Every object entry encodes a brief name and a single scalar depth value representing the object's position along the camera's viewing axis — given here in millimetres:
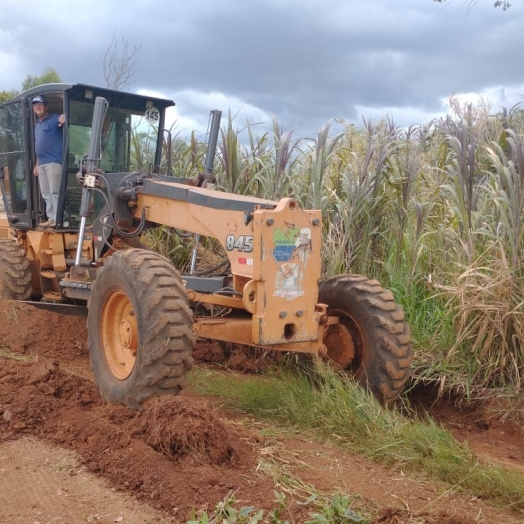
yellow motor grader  4836
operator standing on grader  7176
